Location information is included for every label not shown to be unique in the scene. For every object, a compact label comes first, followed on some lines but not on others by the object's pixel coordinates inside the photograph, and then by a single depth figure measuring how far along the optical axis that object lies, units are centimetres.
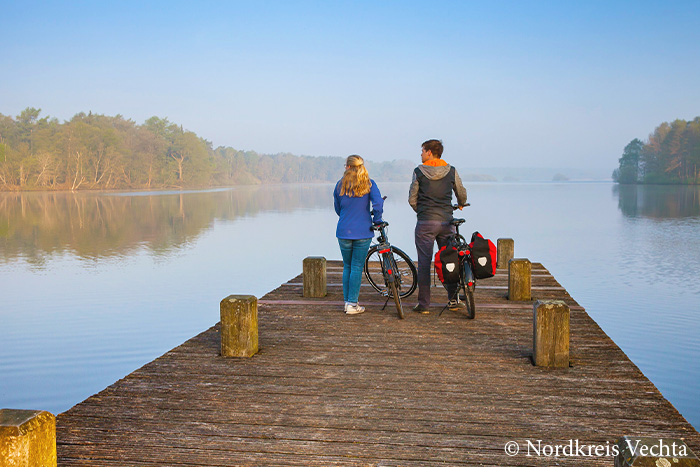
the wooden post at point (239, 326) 536
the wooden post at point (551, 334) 510
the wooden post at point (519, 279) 789
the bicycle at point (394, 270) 708
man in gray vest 684
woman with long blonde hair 673
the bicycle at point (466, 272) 684
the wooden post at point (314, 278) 834
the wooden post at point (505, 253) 1112
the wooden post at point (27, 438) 264
